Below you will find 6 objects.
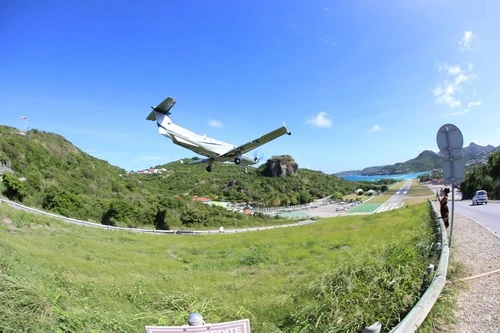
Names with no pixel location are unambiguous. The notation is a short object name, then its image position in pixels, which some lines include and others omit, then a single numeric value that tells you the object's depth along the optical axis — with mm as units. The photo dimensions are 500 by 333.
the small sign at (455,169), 8406
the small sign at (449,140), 8125
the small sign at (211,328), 2492
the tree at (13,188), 42219
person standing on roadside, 13906
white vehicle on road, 35188
